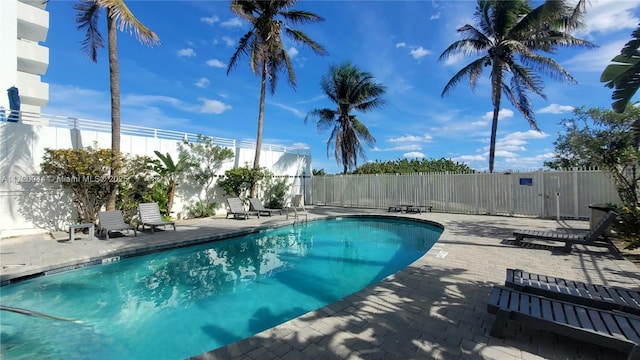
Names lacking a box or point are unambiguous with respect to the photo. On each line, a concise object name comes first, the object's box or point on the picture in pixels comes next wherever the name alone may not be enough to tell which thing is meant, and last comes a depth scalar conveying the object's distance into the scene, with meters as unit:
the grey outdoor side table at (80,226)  8.37
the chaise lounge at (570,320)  2.45
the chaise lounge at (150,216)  10.14
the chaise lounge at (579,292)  3.08
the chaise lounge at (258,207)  15.02
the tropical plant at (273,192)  18.20
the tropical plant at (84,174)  9.55
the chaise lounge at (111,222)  8.98
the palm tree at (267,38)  14.78
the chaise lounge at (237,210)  13.92
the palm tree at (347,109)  20.80
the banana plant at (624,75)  4.72
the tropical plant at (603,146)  9.02
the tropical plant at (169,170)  12.33
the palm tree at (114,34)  9.49
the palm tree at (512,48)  14.31
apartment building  22.58
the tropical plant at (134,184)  11.07
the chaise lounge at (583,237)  6.03
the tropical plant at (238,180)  15.55
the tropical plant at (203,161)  14.47
